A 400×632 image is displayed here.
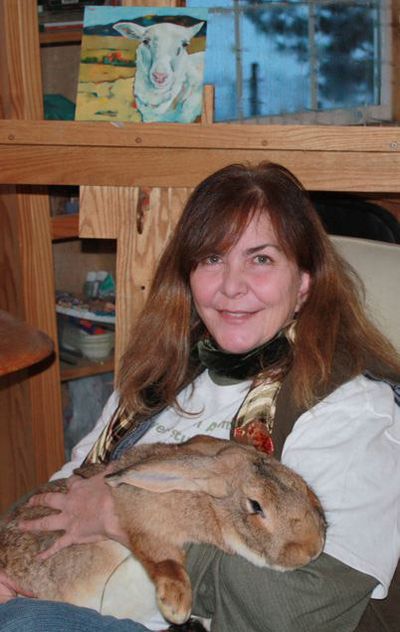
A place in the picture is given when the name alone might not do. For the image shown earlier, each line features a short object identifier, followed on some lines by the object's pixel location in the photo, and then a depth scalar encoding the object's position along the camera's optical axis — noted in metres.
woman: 1.92
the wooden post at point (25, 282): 3.44
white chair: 2.56
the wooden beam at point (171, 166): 2.67
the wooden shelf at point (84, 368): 3.95
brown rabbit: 1.88
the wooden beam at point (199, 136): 2.64
